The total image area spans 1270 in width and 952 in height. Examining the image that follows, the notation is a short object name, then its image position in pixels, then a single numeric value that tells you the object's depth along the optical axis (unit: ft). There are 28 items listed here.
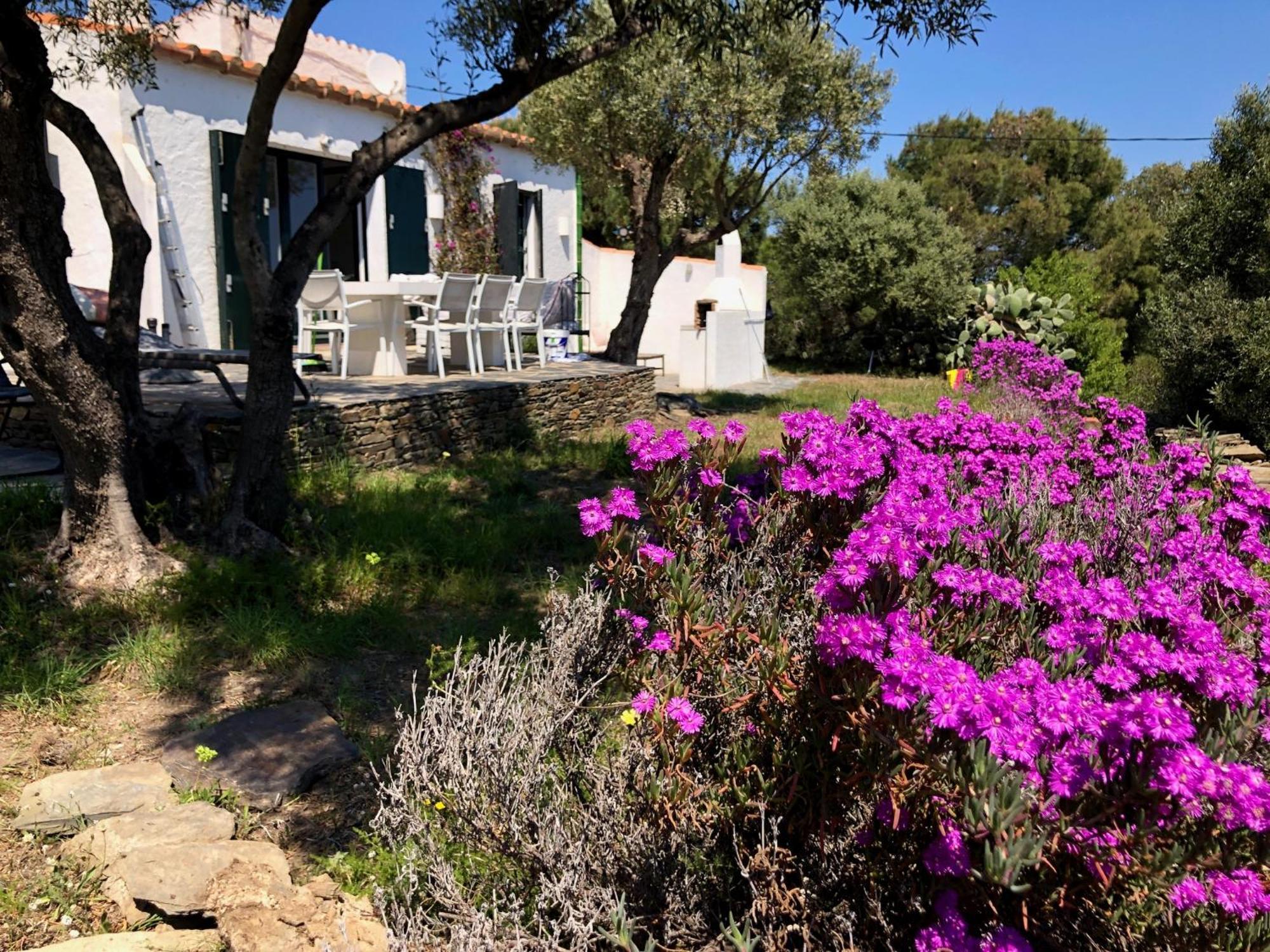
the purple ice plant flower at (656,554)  8.13
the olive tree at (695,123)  30.83
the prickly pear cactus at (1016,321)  50.11
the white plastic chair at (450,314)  28.04
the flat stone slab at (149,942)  6.80
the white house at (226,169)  28.96
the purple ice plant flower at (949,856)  5.05
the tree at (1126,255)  74.59
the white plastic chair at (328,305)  25.95
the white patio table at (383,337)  28.09
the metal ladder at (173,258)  29.43
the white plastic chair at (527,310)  31.45
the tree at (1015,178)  76.48
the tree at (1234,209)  28.50
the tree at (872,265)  57.00
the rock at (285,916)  6.76
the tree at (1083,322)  52.47
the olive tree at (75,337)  11.93
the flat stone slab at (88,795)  8.38
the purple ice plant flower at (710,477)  9.28
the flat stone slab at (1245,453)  26.22
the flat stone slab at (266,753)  9.20
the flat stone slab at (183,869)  7.32
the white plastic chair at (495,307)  29.86
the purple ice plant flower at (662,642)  7.13
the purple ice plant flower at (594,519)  8.36
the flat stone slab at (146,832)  8.06
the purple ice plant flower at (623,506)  8.37
